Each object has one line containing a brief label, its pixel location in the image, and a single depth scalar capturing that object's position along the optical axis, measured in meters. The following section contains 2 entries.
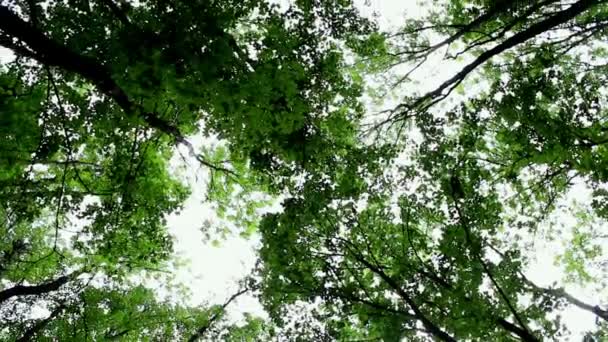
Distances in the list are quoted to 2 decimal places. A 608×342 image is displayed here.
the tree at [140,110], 4.55
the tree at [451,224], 5.87
